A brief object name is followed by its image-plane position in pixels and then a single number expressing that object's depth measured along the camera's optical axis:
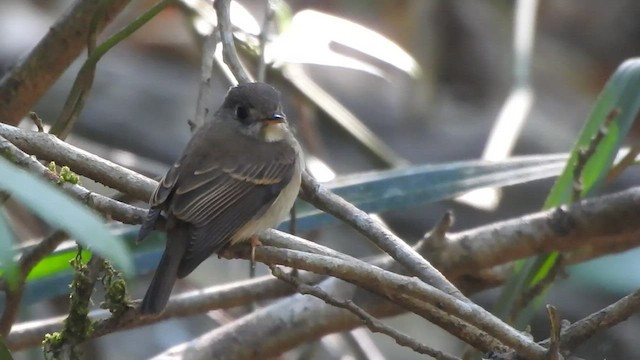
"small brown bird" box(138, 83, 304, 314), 6.05
